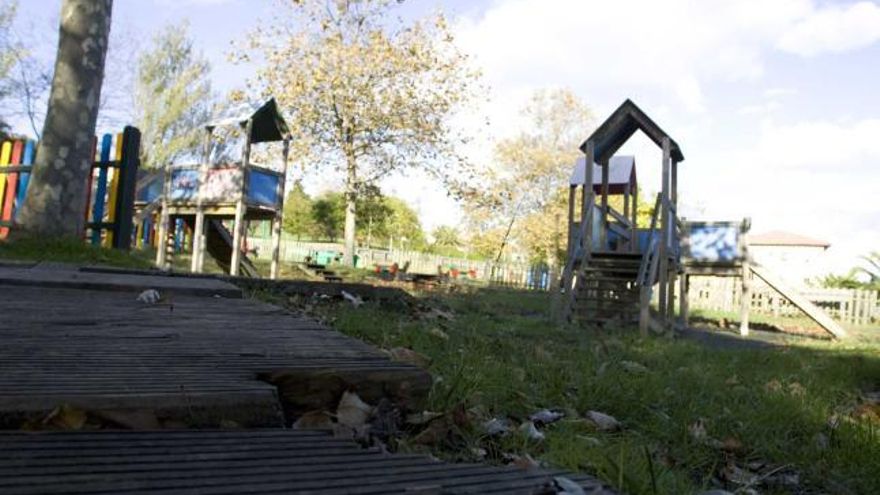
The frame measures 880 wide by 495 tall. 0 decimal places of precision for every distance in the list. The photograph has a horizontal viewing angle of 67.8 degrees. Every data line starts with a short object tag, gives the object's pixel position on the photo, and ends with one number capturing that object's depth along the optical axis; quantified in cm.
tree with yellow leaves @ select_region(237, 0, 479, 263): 2545
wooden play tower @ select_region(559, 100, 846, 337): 1130
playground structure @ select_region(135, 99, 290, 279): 1506
